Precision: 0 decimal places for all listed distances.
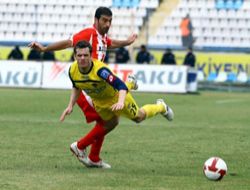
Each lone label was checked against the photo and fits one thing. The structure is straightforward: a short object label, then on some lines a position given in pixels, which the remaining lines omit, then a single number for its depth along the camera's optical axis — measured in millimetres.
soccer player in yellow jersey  19344
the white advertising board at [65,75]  59219
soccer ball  18172
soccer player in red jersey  21000
